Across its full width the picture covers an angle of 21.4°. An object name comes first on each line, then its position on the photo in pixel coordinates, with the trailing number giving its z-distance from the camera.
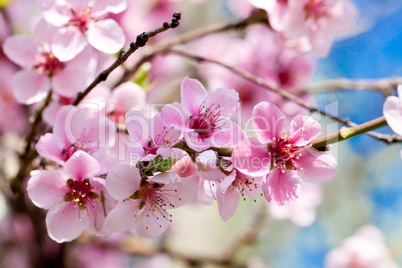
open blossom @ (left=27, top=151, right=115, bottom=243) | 0.40
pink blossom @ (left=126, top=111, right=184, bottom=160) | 0.39
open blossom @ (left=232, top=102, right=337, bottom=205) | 0.39
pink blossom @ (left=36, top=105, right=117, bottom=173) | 0.41
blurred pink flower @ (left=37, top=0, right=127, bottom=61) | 0.43
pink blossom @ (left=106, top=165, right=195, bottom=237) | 0.38
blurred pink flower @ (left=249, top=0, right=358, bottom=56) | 0.47
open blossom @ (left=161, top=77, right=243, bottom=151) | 0.39
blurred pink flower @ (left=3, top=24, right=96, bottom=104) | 0.43
